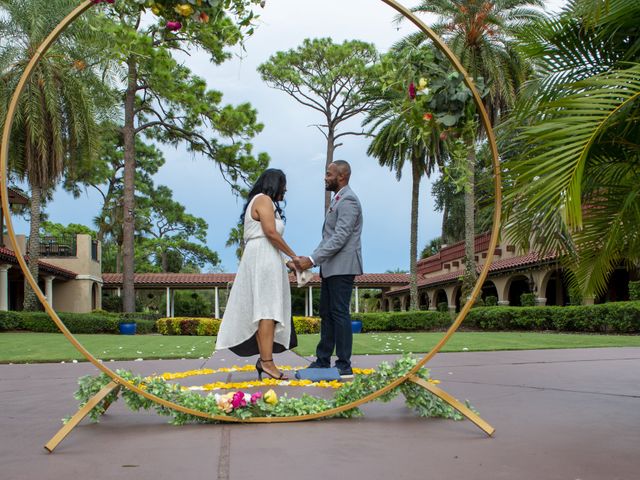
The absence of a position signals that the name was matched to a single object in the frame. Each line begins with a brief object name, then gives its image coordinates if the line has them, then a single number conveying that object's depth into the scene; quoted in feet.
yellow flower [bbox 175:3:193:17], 10.47
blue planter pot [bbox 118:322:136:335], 72.23
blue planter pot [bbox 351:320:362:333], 72.40
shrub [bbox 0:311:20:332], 67.21
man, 15.37
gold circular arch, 10.25
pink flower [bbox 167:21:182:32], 10.78
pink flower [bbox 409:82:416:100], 11.98
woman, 15.11
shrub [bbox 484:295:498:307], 90.89
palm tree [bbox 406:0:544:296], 72.79
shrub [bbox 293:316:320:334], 72.02
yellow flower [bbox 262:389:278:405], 11.14
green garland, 11.03
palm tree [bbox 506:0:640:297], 10.55
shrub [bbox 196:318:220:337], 67.87
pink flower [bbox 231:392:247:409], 10.83
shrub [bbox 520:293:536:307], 80.28
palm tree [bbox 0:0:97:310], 68.80
